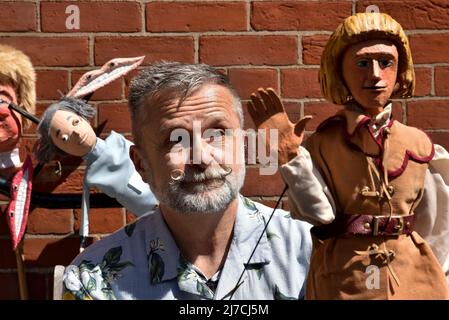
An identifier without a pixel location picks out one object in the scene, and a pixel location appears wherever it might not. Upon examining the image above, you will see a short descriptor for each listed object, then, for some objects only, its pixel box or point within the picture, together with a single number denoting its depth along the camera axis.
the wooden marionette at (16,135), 3.16
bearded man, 2.67
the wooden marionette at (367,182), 2.66
